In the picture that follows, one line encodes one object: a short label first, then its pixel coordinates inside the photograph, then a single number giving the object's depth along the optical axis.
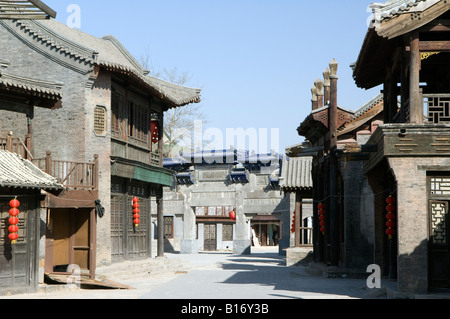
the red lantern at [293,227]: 32.20
